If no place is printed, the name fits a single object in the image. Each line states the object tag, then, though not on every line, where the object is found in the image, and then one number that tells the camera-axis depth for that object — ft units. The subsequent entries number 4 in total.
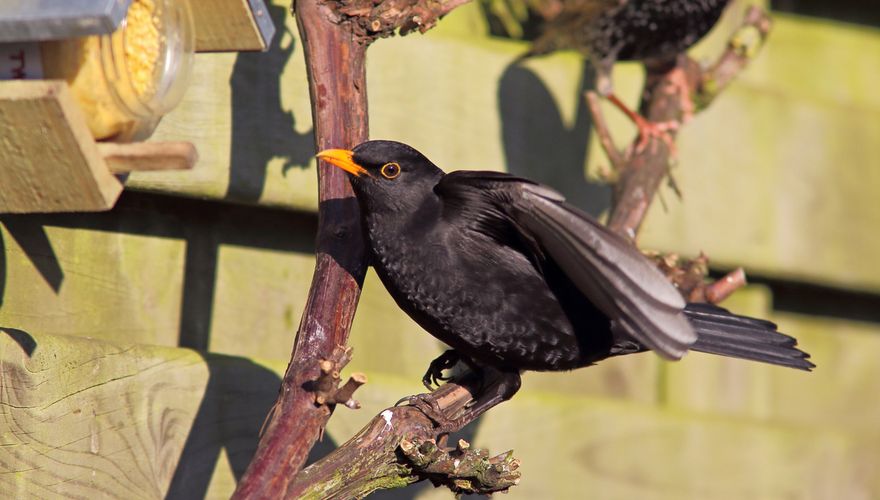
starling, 31.04
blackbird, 19.92
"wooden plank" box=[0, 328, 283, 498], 19.01
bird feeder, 15.40
